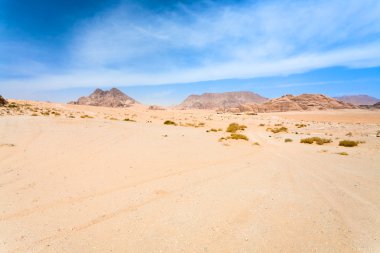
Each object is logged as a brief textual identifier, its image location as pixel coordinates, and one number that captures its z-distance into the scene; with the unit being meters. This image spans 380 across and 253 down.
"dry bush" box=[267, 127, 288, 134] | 21.00
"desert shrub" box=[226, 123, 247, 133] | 20.68
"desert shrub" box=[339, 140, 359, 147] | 12.46
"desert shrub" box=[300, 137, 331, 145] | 13.68
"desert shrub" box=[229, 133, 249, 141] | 13.56
